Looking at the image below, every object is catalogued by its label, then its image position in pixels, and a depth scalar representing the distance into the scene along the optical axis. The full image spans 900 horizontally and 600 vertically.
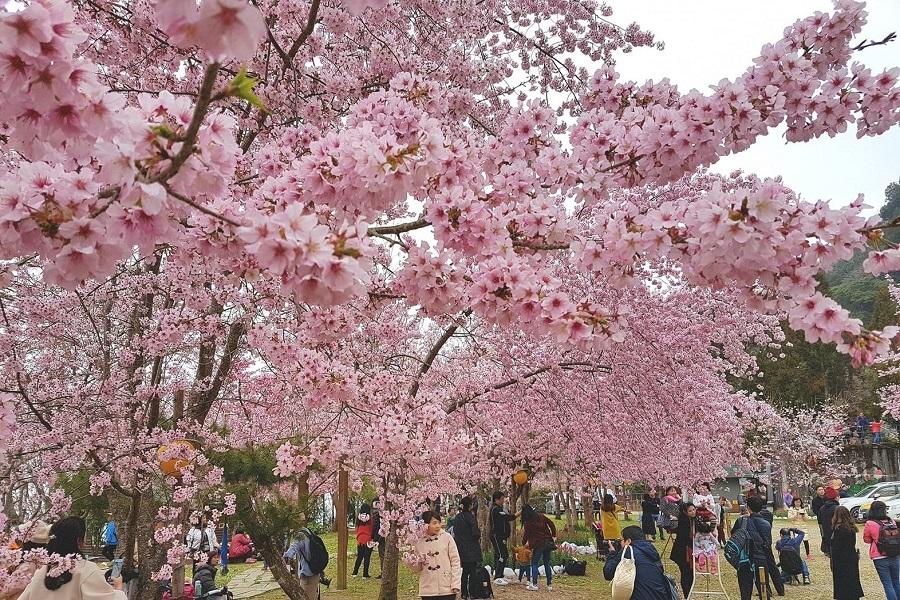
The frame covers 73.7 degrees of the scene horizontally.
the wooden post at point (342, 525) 12.09
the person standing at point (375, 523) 13.32
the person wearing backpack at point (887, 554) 7.32
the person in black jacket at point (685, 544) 9.29
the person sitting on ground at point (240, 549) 17.83
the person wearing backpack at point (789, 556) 10.38
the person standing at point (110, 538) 12.69
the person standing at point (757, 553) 7.97
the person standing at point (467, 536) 9.53
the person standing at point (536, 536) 10.90
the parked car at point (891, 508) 19.86
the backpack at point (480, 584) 9.84
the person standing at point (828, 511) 9.99
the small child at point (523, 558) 11.55
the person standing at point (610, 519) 12.37
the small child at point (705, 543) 9.05
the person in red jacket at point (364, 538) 13.51
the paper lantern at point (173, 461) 6.26
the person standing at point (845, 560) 7.83
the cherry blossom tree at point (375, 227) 1.67
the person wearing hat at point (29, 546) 4.57
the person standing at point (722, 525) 16.13
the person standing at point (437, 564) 6.60
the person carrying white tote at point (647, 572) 5.33
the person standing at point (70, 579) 3.69
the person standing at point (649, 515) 13.77
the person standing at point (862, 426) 33.98
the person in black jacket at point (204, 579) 9.12
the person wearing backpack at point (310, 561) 8.50
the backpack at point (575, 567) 12.98
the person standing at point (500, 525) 10.92
